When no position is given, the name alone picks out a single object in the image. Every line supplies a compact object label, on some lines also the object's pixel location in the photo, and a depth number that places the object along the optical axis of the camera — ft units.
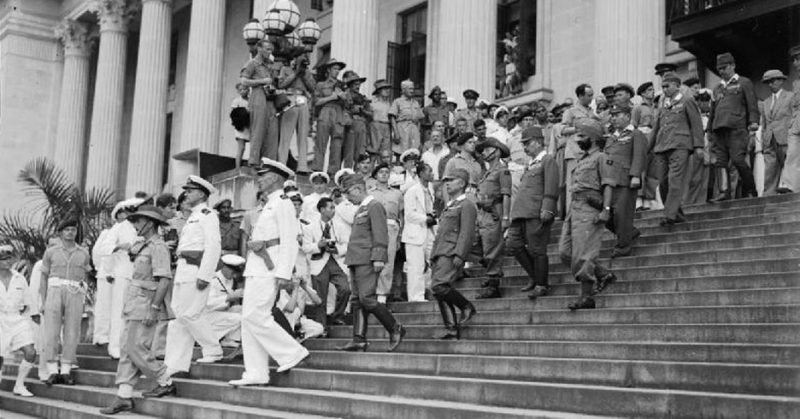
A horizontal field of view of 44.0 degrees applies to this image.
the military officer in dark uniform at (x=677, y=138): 36.96
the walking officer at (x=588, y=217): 30.48
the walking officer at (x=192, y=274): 32.58
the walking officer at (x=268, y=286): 29.86
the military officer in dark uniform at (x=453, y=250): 31.40
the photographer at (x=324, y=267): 38.32
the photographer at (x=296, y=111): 50.42
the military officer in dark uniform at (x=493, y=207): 35.70
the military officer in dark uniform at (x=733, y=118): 40.04
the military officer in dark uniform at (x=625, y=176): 33.42
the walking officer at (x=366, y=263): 32.01
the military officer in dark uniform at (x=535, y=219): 33.53
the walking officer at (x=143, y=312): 31.48
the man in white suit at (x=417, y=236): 39.73
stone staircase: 21.86
